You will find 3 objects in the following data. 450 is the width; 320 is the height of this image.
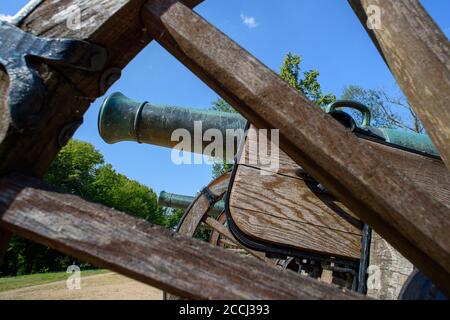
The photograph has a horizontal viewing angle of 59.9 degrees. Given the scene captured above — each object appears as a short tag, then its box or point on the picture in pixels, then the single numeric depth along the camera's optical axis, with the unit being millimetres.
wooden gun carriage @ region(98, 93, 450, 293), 1881
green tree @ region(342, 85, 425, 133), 19406
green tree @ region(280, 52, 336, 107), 20438
